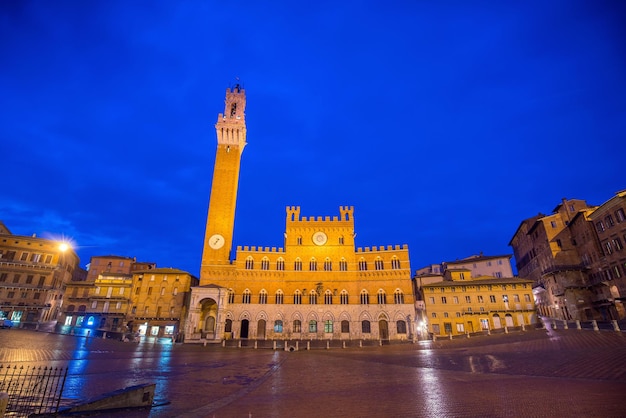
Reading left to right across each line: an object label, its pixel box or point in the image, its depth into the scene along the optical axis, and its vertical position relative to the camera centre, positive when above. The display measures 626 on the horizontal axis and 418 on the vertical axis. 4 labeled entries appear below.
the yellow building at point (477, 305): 39.66 +2.93
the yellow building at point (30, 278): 43.78 +7.48
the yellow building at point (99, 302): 46.81 +4.05
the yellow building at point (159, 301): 42.19 +3.82
